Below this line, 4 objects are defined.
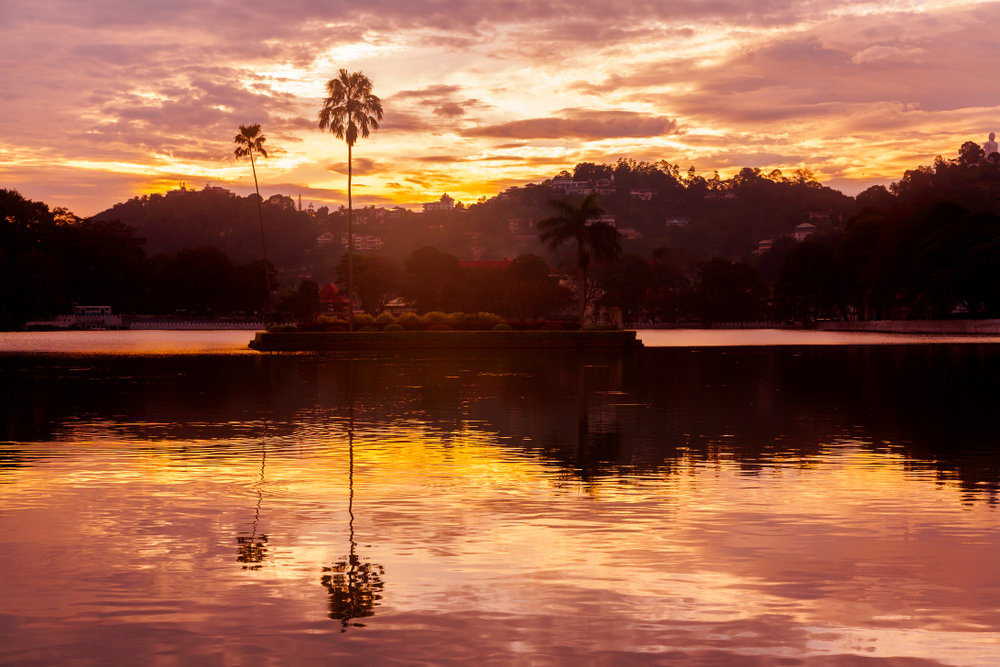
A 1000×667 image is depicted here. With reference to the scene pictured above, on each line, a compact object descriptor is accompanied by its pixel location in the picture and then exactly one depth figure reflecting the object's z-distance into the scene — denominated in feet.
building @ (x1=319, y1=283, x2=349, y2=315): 596.46
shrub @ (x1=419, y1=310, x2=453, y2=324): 227.73
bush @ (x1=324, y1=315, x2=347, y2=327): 231.50
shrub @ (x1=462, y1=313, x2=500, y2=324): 229.86
